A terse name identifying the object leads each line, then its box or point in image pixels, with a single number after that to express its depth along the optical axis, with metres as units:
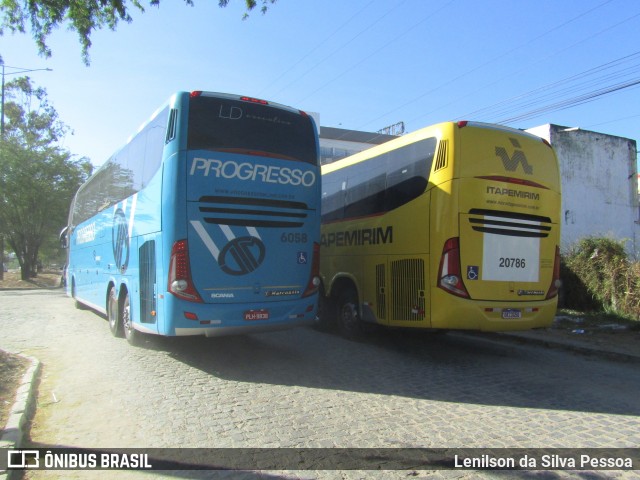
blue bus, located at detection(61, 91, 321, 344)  6.66
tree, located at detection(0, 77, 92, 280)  26.59
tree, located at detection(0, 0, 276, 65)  6.58
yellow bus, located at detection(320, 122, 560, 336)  7.02
